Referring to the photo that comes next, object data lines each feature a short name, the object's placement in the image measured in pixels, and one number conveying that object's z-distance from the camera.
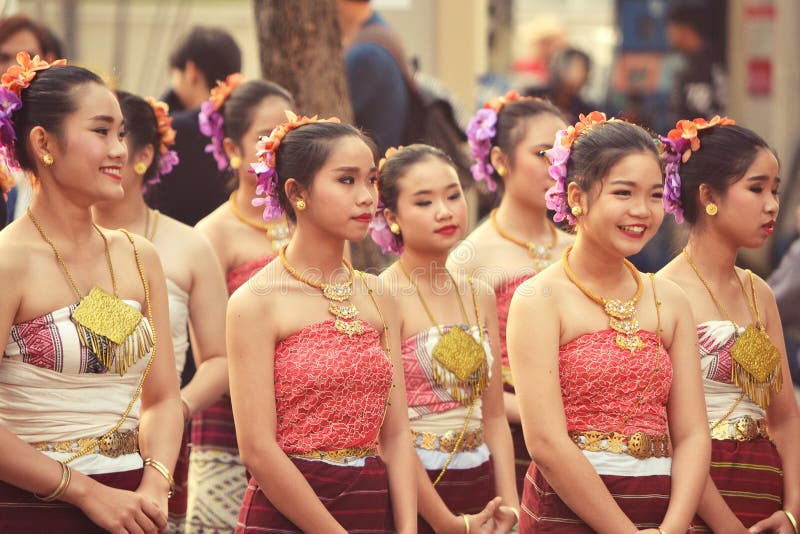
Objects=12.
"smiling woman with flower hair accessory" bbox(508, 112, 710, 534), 6.93
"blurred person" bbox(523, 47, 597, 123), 18.08
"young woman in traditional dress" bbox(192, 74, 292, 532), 9.42
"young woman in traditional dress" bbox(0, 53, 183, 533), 6.37
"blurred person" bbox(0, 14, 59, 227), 11.73
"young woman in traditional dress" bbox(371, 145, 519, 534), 7.91
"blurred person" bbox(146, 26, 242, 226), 11.45
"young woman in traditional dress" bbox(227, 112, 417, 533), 6.75
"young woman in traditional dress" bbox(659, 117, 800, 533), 7.74
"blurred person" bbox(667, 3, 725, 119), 21.69
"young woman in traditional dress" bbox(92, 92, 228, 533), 8.66
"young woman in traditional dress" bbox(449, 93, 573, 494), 9.12
